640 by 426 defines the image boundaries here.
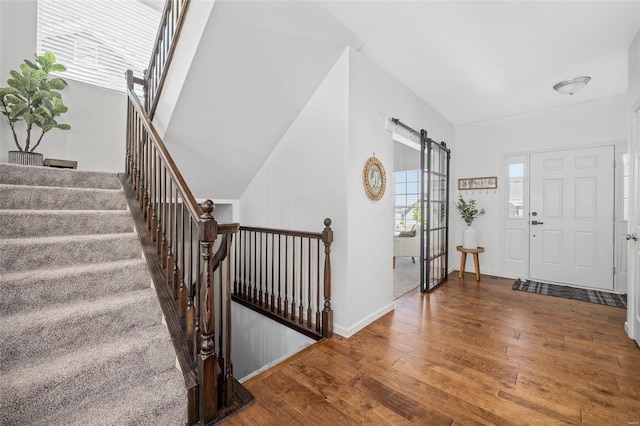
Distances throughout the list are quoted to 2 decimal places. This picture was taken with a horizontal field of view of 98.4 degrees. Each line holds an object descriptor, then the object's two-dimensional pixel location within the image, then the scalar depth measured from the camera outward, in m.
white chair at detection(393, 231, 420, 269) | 5.46
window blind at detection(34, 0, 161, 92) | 3.21
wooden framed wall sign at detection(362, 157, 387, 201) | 2.79
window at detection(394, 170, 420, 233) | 6.75
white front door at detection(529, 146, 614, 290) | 3.88
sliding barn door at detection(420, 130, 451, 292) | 3.82
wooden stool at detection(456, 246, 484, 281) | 4.51
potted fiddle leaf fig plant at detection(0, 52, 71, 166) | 2.57
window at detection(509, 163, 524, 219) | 4.56
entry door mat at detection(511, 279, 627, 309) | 3.50
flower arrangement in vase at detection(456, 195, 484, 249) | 4.61
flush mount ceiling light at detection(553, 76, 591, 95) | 3.27
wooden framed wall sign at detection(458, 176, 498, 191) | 4.75
